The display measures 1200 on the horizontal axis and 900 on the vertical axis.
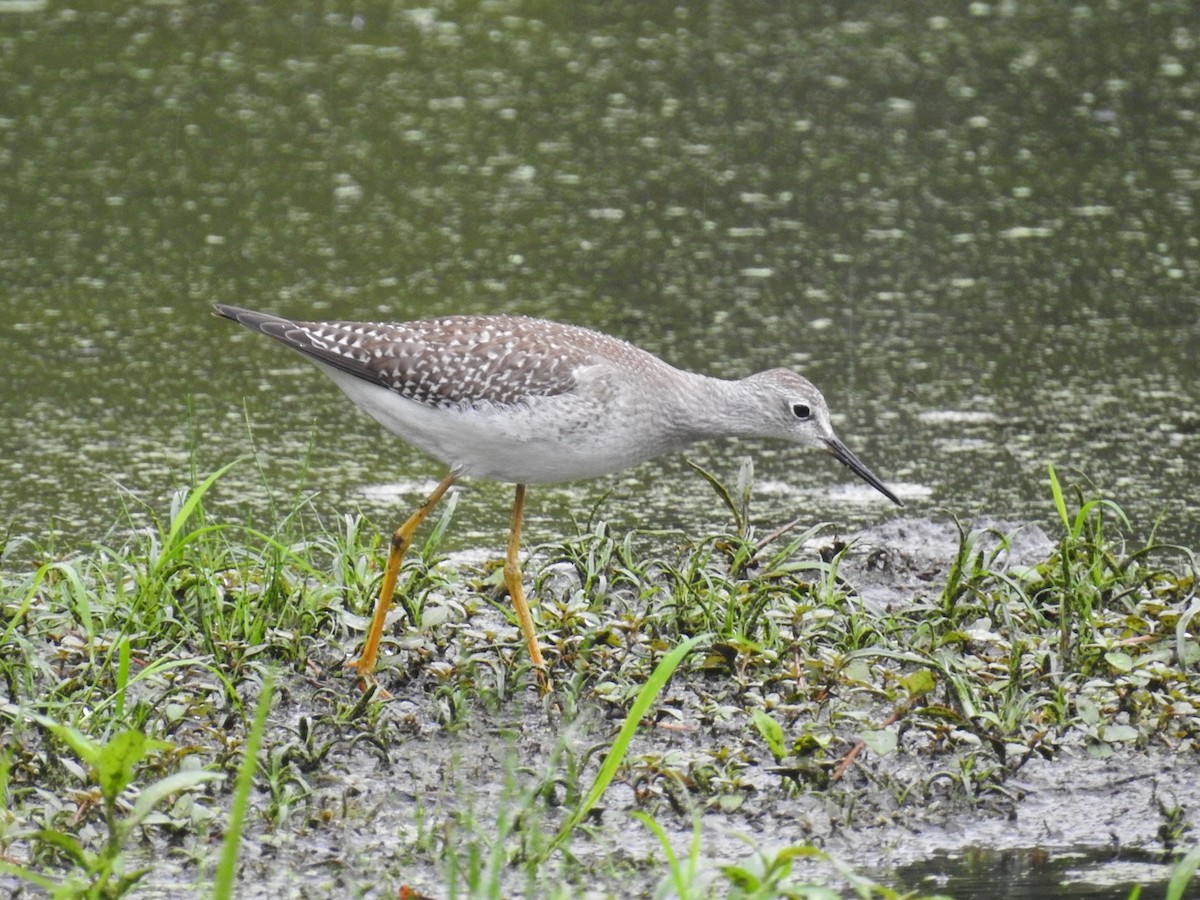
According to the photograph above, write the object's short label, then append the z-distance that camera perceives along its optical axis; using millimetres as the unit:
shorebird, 9852
